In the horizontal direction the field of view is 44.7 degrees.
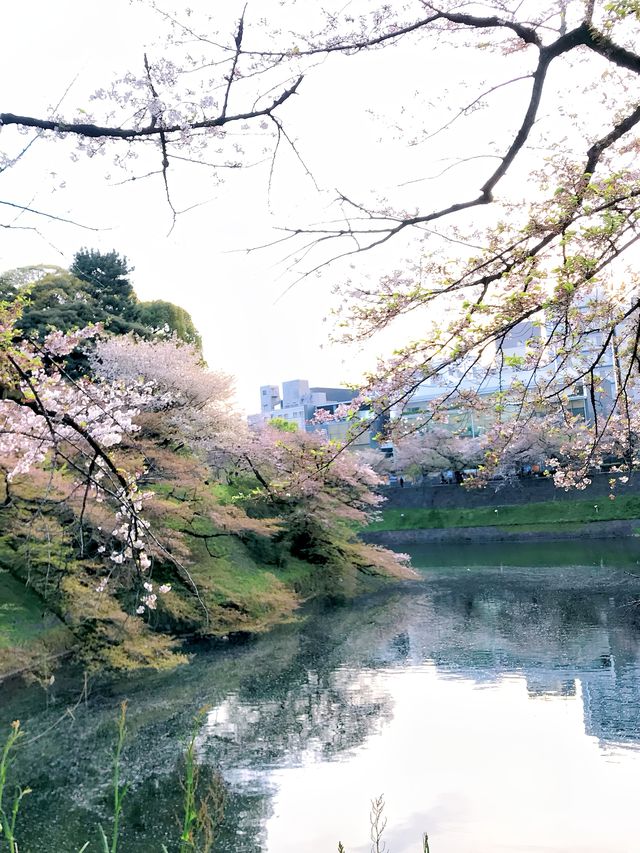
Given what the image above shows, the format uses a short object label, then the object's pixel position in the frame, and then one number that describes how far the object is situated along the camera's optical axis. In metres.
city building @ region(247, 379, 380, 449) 60.47
